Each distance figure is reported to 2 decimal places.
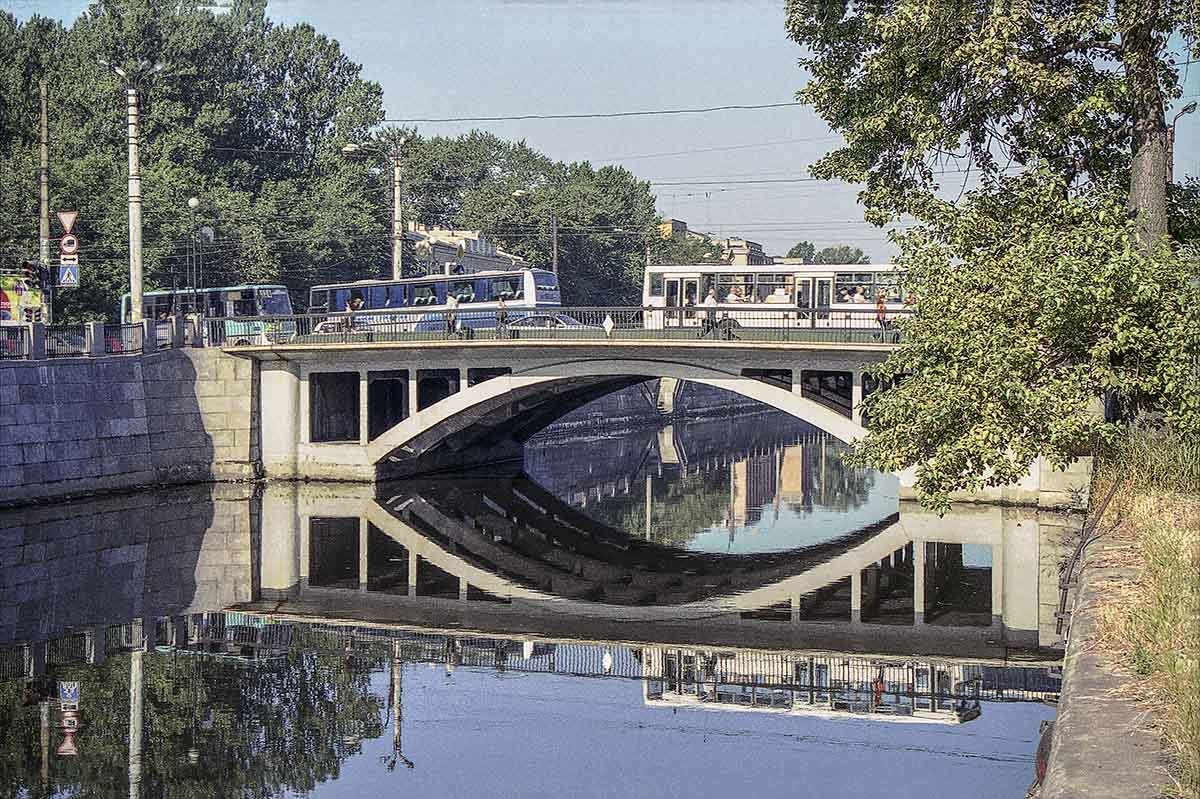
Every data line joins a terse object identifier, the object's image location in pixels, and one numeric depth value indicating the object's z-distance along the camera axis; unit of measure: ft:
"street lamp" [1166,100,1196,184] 68.44
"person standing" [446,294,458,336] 142.00
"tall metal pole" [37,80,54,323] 145.41
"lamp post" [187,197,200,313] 181.47
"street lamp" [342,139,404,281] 169.67
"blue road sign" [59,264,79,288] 121.90
